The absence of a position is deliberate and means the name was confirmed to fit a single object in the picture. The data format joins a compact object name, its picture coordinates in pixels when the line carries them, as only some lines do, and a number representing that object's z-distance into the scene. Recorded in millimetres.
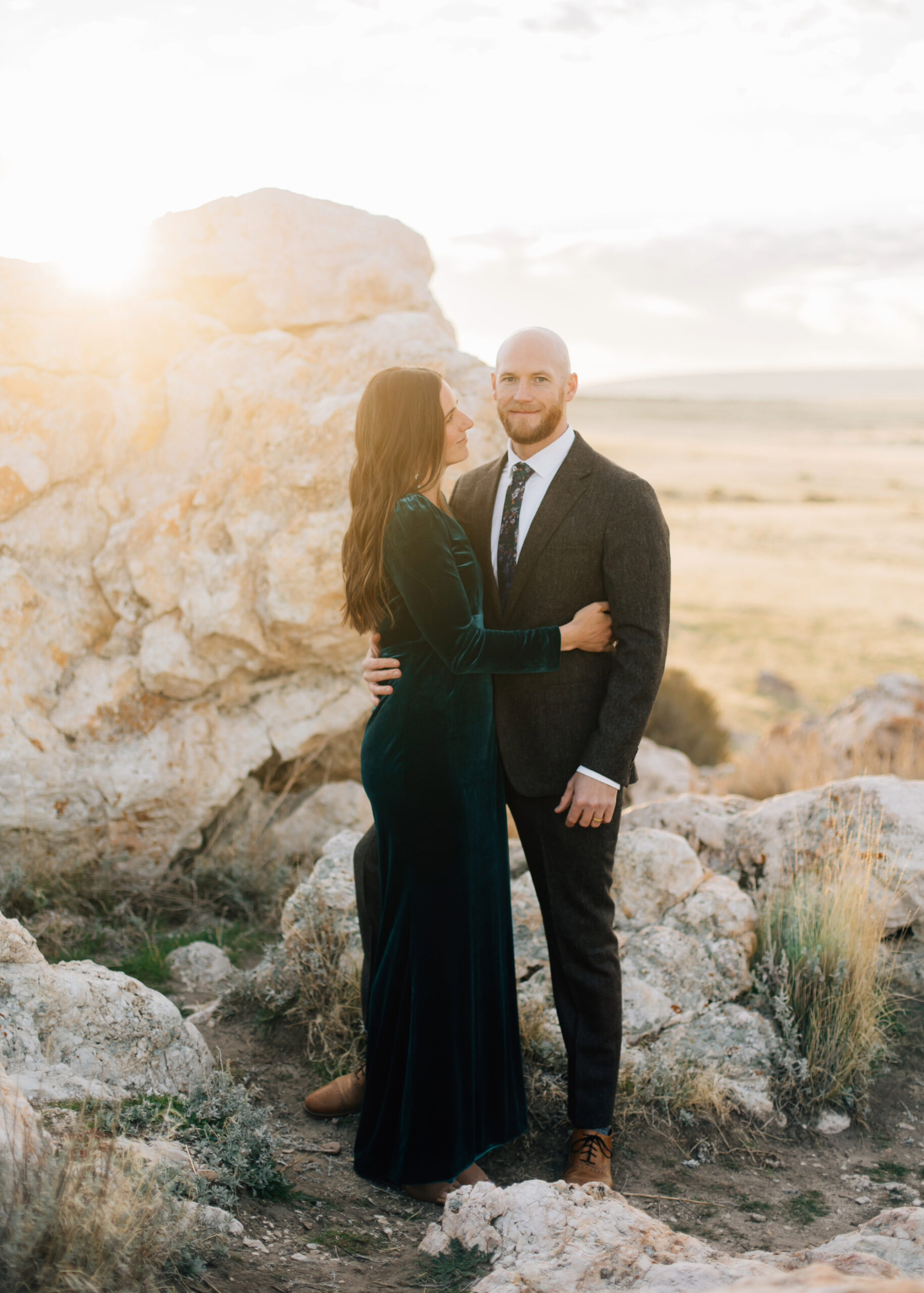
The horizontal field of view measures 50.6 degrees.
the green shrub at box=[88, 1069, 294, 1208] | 2754
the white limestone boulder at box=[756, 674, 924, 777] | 7139
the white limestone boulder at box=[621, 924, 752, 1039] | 3811
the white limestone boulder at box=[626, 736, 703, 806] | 7598
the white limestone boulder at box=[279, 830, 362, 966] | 4023
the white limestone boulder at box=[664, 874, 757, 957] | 4074
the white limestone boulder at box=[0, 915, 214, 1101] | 2945
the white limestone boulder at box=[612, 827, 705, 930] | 4145
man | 3123
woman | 3064
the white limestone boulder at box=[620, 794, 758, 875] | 4668
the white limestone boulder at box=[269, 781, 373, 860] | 5355
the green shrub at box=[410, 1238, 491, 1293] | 2438
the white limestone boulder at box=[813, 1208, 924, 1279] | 2238
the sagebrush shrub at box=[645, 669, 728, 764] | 9852
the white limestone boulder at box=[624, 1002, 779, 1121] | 3625
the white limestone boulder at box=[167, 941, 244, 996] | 4238
